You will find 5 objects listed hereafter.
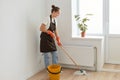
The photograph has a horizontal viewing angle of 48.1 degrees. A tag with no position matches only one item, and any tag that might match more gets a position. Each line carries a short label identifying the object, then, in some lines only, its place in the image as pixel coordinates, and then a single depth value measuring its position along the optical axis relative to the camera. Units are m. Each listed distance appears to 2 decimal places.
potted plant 2.90
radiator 2.82
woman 2.57
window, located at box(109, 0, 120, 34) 3.04
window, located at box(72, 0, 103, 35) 3.11
